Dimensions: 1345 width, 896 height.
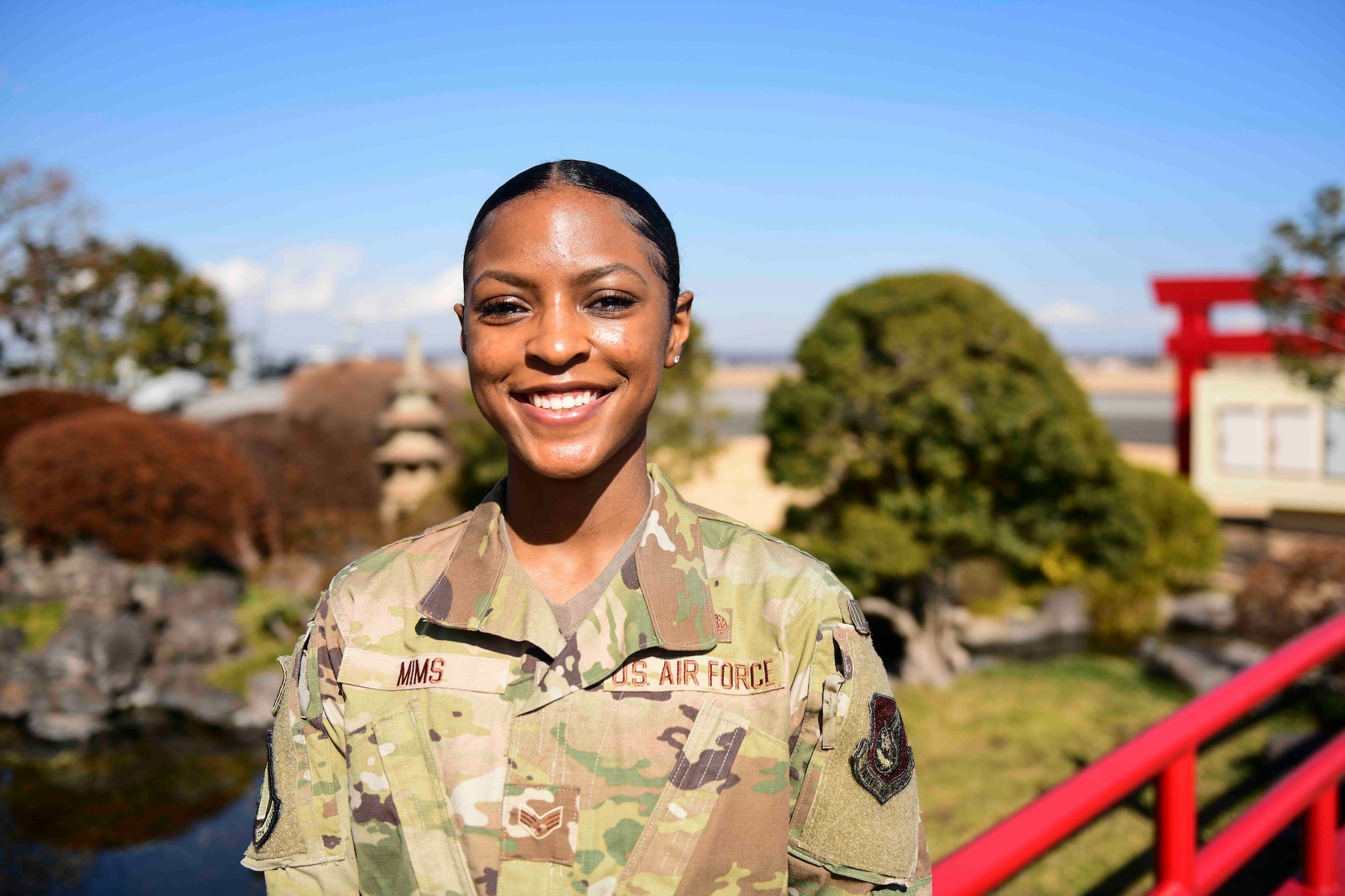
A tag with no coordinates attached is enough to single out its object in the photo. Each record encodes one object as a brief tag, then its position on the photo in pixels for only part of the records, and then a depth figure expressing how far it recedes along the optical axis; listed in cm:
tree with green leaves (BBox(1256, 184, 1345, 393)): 904
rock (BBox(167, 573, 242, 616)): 1063
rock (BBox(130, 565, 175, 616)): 1082
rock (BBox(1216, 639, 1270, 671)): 883
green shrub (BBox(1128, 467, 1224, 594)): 1127
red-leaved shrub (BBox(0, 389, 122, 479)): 1346
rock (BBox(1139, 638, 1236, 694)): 863
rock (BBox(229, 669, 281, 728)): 877
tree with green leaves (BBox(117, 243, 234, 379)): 2347
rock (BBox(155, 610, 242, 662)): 992
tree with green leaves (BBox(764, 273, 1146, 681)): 805
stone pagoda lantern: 1491
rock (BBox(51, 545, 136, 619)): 1045
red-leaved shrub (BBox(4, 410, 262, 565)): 1078
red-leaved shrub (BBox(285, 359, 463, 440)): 1599
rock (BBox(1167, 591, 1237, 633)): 1066
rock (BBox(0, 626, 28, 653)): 978
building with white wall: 1342
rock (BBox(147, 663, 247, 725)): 885
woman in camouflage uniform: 141
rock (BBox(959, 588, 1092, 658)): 1041
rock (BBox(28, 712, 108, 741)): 849
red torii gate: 1453
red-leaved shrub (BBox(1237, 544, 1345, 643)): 855
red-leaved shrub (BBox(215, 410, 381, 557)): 1329
